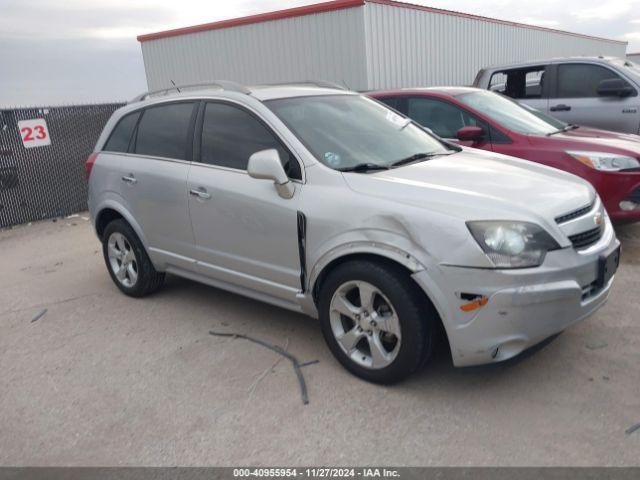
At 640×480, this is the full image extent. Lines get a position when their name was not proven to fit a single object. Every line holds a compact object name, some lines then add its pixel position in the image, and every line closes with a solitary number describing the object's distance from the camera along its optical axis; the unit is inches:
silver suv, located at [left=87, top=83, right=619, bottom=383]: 110.4
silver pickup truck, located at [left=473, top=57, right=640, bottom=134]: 293.1
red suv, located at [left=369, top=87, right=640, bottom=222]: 200.4
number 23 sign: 338.0
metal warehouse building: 432.5
